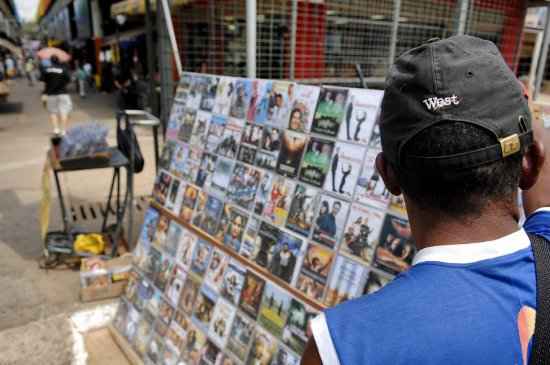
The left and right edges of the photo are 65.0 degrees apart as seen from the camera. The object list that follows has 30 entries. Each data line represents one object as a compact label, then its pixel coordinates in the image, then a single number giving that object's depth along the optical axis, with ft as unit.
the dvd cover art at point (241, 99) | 8.28
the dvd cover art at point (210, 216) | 8.29
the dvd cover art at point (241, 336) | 7.01
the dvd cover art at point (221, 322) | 7.39
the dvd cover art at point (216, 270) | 7.82
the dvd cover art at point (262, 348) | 6.68
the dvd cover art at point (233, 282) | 7.42
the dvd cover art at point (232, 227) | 7.72
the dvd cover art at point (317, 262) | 6.27
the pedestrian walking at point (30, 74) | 77.35
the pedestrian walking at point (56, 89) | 28.94
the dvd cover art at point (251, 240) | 7.40
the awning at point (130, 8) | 31.53
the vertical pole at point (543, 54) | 20.83
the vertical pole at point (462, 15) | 18.60
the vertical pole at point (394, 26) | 17.37
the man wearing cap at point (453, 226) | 2.25
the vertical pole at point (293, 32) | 15.70
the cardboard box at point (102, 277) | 11.44
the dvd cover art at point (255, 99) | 7.95
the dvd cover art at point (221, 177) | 8.31
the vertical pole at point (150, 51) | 13.70
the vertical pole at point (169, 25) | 11.55
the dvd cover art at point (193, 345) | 7.77
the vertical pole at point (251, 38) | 12.13
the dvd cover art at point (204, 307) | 7.79
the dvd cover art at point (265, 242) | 7.12
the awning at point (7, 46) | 63.94
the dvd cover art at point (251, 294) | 7.06
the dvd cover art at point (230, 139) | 8.33
